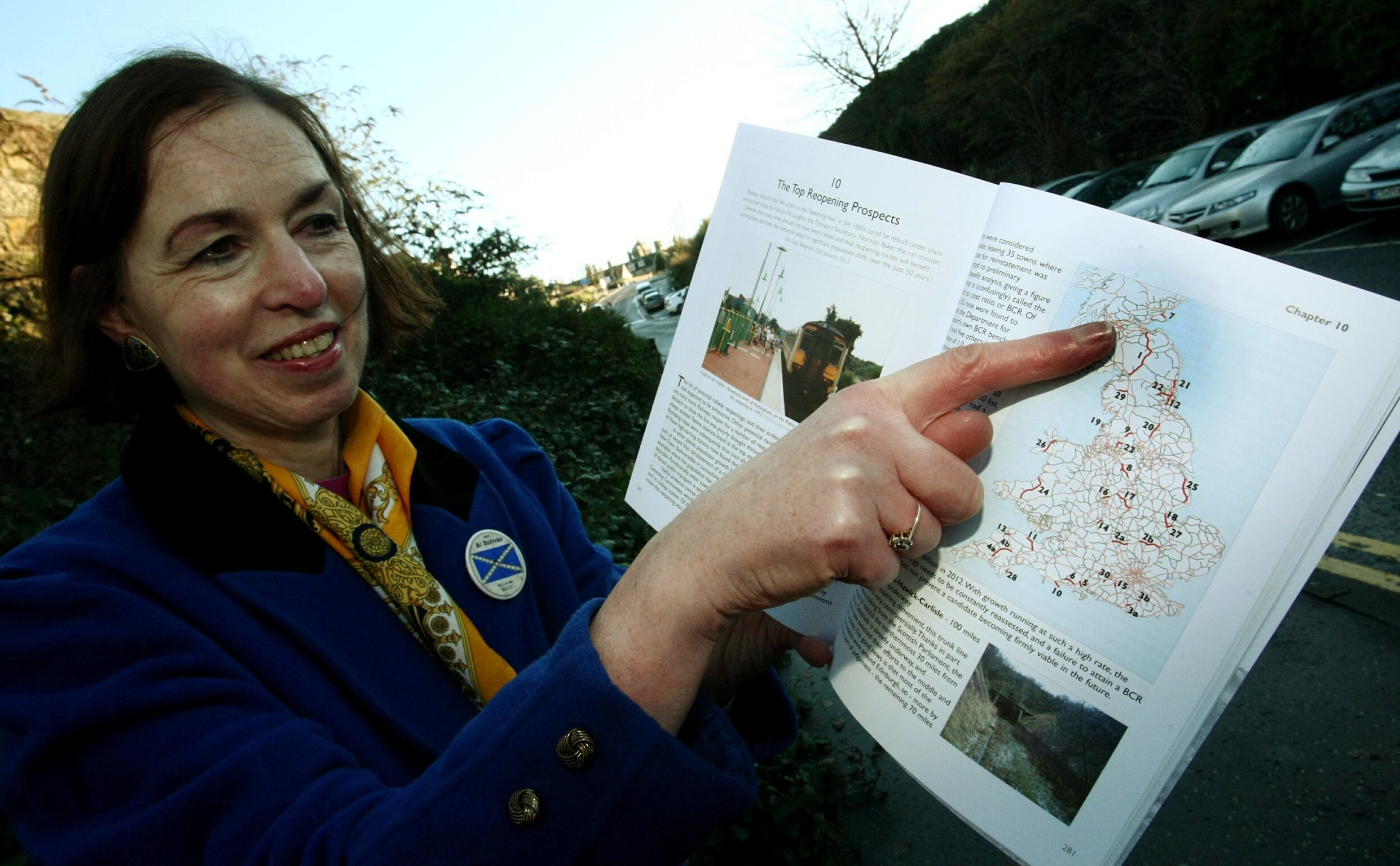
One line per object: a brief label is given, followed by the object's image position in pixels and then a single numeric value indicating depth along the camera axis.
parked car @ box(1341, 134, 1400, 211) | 7.27
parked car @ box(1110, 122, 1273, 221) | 9.98
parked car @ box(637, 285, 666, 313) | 32.41
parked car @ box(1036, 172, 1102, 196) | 13.87
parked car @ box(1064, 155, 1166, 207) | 11.88
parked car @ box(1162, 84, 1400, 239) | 8.31
